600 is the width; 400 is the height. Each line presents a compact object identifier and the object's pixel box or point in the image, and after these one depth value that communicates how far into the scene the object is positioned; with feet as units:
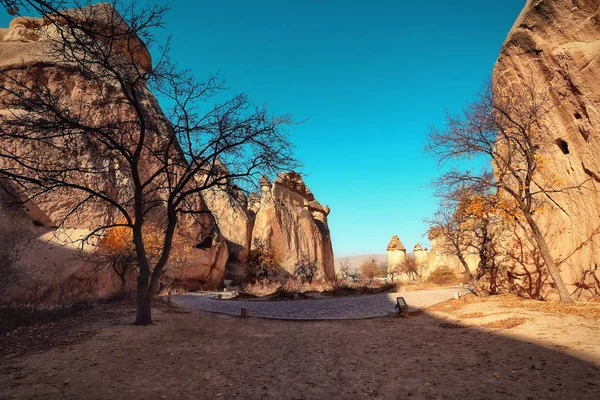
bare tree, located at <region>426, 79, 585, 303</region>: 36.99
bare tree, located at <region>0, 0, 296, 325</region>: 22.25
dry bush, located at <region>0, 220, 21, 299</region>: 30.86
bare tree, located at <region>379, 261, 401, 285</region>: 168.86
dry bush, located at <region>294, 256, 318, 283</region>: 107.17
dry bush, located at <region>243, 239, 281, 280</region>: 97.91
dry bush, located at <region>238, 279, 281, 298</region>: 68.58
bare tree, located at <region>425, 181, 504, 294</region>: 39.29
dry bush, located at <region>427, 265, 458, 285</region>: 118.62
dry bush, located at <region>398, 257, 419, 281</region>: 160.41
